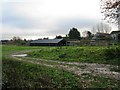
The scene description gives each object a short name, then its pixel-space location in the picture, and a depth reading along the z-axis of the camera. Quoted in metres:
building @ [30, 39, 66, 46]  25.69
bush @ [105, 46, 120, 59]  8.59
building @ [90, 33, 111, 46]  15.91
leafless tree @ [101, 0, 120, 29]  8.36
